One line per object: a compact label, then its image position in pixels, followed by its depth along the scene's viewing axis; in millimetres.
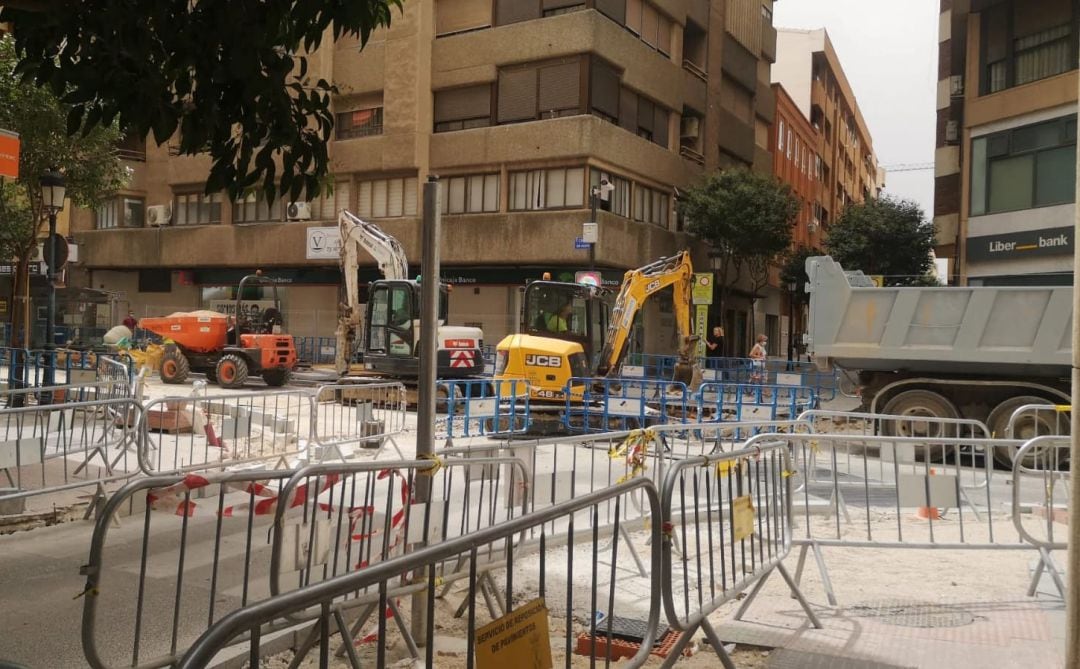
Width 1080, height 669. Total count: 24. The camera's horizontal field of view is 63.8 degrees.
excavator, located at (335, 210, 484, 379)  18469
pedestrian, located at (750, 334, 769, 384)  19706
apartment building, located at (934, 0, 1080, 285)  21000
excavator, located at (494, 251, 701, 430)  15766
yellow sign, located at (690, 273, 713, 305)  26359
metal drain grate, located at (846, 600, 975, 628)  5363
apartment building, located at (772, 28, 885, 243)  52750
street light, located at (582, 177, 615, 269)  24995
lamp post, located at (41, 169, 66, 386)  14422
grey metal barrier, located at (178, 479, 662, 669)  2049
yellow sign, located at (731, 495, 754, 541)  4641
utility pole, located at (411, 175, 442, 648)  4617
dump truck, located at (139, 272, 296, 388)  21312
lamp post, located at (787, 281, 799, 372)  47438
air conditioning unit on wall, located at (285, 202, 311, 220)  34656
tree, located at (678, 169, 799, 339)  31734
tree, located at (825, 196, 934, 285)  34281
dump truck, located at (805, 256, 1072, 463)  12281
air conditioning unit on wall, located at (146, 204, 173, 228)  38844
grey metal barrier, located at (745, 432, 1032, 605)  6199
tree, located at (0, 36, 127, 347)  16812
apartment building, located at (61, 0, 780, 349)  29688
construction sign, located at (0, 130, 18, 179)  8531
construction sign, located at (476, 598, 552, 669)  2648
